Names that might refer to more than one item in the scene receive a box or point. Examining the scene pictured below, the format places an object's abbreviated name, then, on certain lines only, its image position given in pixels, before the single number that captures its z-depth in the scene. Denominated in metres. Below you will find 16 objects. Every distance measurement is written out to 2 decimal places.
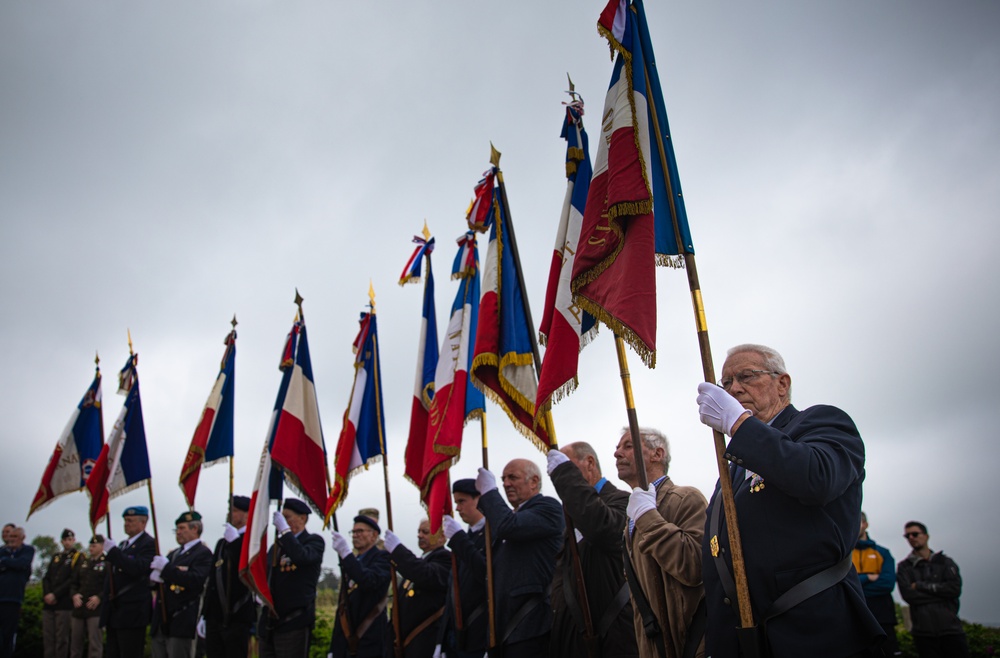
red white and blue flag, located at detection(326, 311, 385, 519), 7.80
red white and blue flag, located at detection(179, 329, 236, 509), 9.75
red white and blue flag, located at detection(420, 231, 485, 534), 6.23
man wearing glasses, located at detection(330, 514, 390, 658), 7.06
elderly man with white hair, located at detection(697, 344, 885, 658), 2.59
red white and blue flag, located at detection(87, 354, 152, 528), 10.02
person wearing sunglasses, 7.75
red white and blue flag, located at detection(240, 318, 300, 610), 7.50
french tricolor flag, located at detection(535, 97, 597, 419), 4.54
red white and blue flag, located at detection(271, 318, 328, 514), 8.09
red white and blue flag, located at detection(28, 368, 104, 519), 10.99
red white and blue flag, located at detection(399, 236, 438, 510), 7.18
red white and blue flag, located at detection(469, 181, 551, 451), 5.48
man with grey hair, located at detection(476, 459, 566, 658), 5.02
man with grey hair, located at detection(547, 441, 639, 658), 4.31
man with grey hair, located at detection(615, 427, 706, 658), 3.42
